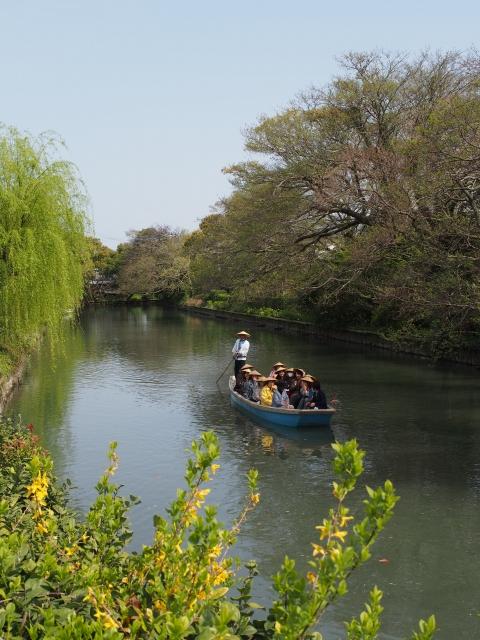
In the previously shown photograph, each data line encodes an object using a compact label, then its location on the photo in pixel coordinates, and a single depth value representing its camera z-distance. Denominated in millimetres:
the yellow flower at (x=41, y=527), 4281
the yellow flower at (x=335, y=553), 2929
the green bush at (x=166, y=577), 2992
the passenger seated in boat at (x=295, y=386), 16391
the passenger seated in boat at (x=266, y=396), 17047
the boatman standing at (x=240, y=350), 20734
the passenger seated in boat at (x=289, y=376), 18062
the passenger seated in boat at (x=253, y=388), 17609
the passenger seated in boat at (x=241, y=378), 18891
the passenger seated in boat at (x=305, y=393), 15766
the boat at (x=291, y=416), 15258
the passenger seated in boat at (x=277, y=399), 16453
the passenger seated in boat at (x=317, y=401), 15656
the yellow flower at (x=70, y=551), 4316
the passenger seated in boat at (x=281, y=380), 17859
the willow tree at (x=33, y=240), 17344
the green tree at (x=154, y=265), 75625
